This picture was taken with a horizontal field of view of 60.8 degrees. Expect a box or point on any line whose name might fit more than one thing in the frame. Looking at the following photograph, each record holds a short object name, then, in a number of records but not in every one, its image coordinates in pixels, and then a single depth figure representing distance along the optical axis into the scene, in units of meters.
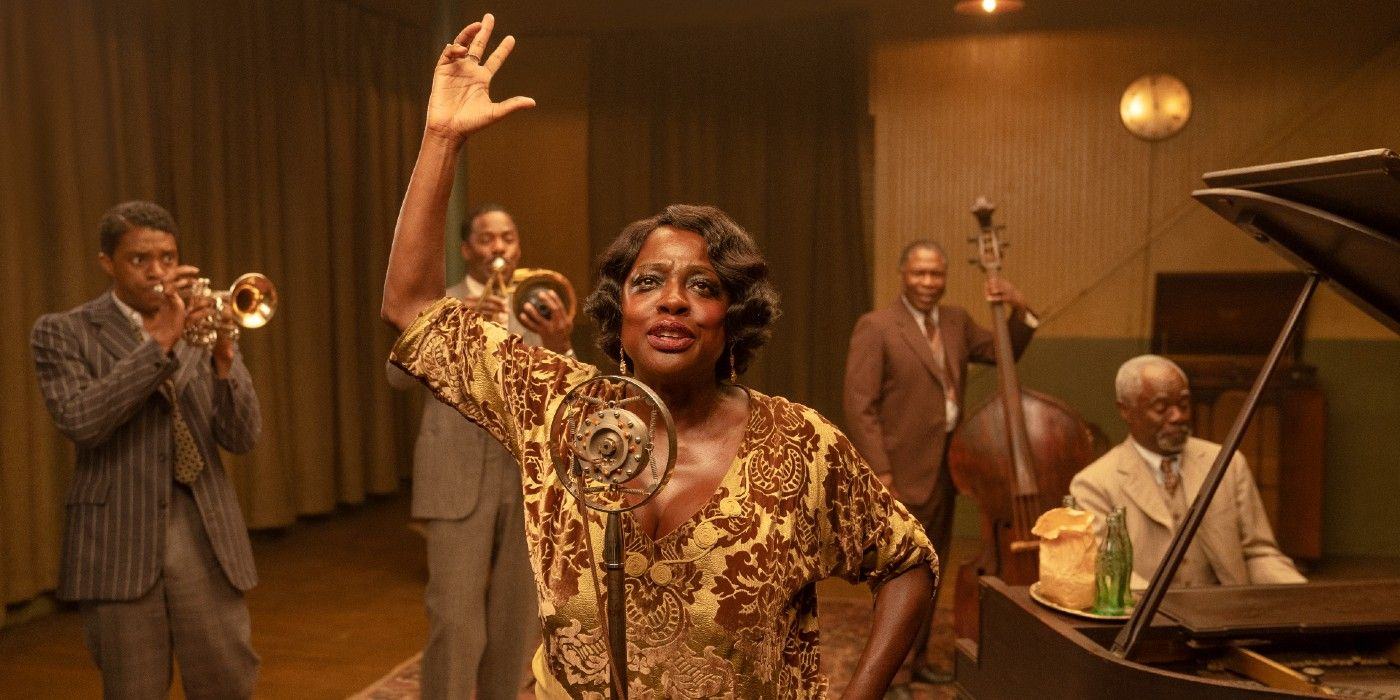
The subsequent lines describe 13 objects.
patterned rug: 4.45
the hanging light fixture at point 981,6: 6.16
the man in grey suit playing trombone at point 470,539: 3.49
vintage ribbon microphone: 1.34
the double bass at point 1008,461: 4.25
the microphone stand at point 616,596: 1.35
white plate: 2.45
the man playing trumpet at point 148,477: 2.92
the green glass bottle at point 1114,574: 2.48
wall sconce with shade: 7.12
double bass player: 4.78
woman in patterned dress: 1.59
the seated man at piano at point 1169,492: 3.35
